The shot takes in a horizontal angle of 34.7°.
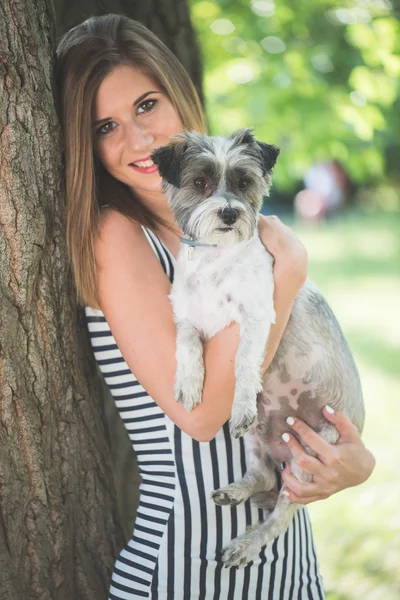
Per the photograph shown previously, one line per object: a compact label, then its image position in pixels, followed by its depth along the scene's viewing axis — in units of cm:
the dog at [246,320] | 243
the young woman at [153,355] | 230
